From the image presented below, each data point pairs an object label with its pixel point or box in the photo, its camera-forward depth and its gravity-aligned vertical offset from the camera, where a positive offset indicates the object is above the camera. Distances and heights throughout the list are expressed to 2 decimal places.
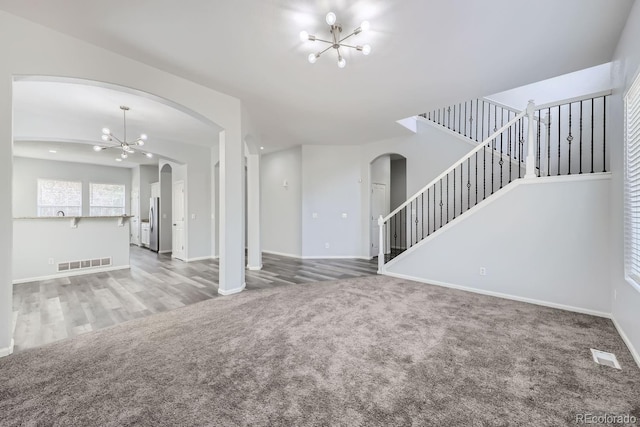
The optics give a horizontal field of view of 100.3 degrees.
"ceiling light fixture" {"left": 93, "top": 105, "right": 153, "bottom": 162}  4.77 +1.46
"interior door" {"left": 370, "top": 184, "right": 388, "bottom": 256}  7.28 +0.10
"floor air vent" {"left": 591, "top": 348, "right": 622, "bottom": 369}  2.23 -1.28
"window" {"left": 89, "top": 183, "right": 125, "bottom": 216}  9.66 +0.49
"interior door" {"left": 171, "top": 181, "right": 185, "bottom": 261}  7.15 -0.26
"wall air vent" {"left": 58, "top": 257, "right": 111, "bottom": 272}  5.25 -1.06
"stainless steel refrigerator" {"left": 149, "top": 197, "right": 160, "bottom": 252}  8.37 -0.35
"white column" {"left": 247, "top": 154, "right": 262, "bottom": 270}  5.73 -0.03
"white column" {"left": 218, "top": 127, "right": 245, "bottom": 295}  4.11 +0.03
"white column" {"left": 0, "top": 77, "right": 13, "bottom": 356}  2.35 -0.08
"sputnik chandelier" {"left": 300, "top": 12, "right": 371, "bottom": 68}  2.29 +1.65
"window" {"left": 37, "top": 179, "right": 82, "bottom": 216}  8.60 +0.49
